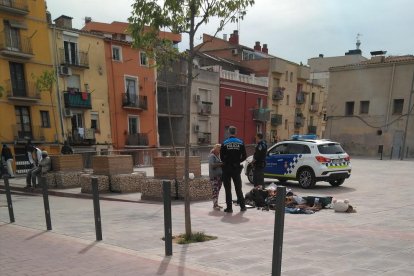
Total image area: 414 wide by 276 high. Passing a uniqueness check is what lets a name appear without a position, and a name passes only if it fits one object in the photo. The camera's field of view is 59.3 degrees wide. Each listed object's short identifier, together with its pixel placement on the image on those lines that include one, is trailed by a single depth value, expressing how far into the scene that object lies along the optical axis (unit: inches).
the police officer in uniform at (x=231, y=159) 309.7
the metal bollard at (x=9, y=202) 300.8
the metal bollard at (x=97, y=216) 229.3
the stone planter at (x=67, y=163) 560.9
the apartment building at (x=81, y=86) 1107.3
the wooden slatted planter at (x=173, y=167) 393.4
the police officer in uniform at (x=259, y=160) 395.9
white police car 483.8
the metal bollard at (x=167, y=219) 190.7
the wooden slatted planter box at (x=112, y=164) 473.1
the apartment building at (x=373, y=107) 1282.0
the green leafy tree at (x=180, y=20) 209.3
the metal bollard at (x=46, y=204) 265.3
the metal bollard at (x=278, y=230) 135.9
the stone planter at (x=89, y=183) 469.1
